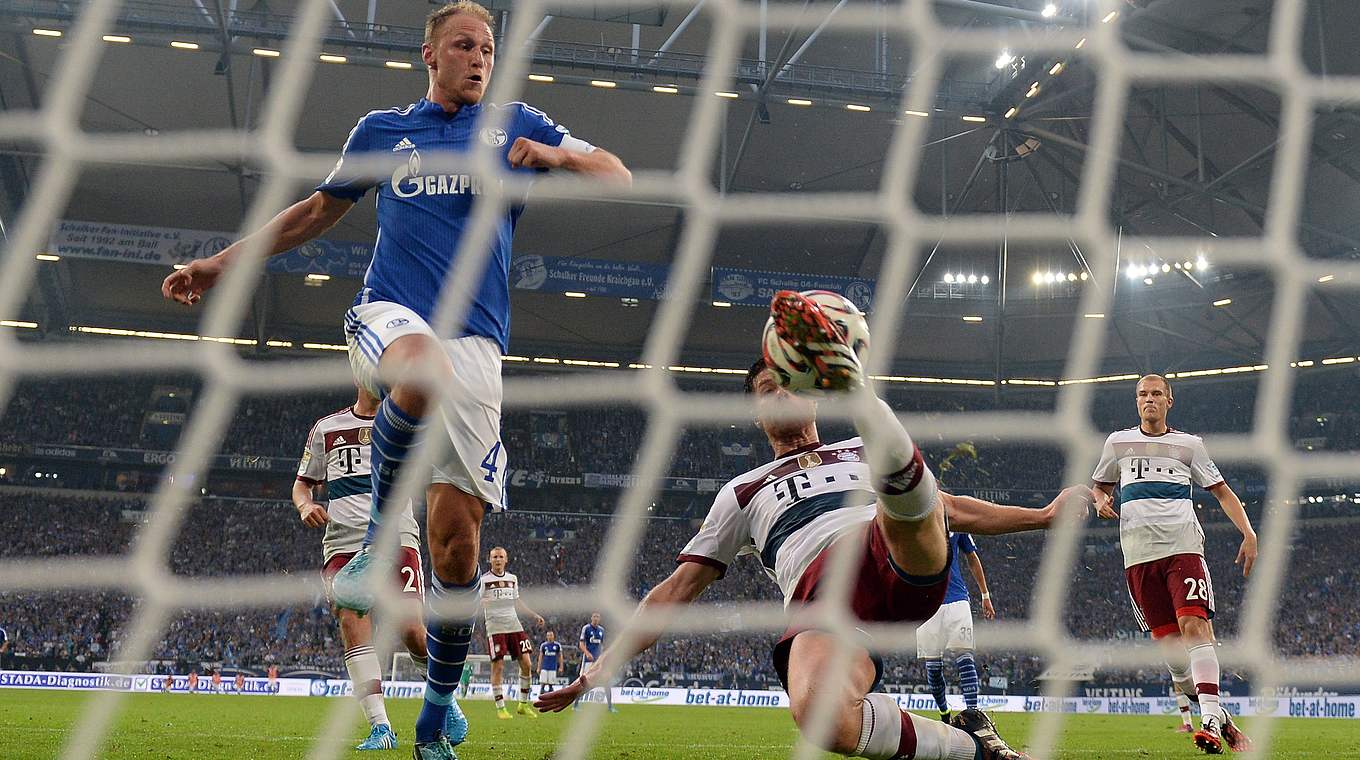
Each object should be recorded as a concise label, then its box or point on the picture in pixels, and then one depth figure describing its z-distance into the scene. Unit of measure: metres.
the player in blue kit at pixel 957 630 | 6.32
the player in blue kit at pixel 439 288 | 2.80
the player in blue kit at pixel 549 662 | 12.68
